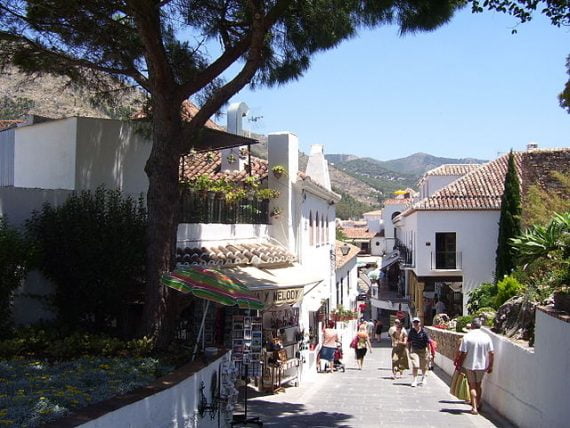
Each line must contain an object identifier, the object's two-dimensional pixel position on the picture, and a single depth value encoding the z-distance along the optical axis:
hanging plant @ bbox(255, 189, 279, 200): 18.53
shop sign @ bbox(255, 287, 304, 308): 13.52
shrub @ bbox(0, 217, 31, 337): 9.77
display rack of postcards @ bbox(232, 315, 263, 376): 12.34
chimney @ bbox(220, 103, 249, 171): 20.90
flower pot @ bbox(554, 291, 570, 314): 9.26
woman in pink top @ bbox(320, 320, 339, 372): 19.75
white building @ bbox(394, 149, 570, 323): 35.50
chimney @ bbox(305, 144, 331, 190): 30.23
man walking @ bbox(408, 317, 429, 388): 16.11
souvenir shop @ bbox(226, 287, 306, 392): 12.49
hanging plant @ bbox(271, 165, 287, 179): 19.08
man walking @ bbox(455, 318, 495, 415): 11.98
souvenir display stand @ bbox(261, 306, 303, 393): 15.21
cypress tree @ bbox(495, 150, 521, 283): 31.75
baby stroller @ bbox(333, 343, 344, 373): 21.72
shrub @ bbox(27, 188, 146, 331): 10.74
